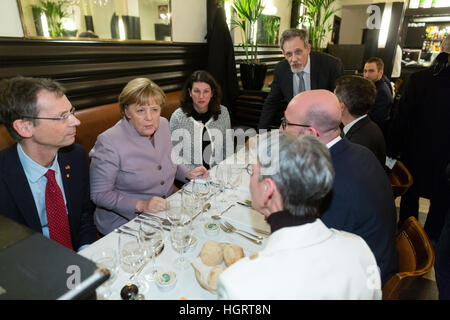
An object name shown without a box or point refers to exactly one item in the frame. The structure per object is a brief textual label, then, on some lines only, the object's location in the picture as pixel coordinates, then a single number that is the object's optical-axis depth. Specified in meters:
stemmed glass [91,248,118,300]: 1.12
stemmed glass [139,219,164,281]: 1.25
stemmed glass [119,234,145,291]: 1.22
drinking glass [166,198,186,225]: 1.50
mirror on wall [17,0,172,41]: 2.33
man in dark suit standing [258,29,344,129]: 3.19
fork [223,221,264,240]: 1.46
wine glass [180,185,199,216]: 1.58
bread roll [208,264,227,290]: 1.12
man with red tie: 1.52
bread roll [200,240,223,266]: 1.25
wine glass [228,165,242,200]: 1.96
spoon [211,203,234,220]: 1.62
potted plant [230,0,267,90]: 4.27
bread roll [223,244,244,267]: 1.26
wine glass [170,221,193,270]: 1.29
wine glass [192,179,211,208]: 1.74
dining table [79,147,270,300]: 1.14
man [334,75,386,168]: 2.27
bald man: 1.38
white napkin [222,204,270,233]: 1.55
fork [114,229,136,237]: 1.46
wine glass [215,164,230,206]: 1.93
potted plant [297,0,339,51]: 5.70
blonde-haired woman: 1.94
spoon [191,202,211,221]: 1.72
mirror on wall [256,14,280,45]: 5.35
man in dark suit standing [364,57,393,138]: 4.25
